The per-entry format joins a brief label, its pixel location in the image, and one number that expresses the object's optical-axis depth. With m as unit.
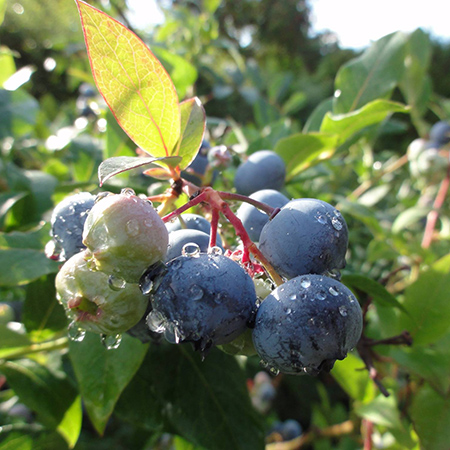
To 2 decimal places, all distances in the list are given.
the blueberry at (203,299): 0.06
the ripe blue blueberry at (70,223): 0.07
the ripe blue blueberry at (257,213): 0.08
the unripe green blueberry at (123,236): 0.06
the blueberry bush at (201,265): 0.06
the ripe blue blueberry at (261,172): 0.10
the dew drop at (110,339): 0.07
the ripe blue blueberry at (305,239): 0.06
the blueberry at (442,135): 0.25
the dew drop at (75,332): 0.07
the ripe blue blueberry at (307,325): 0.05
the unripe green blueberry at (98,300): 0.06
